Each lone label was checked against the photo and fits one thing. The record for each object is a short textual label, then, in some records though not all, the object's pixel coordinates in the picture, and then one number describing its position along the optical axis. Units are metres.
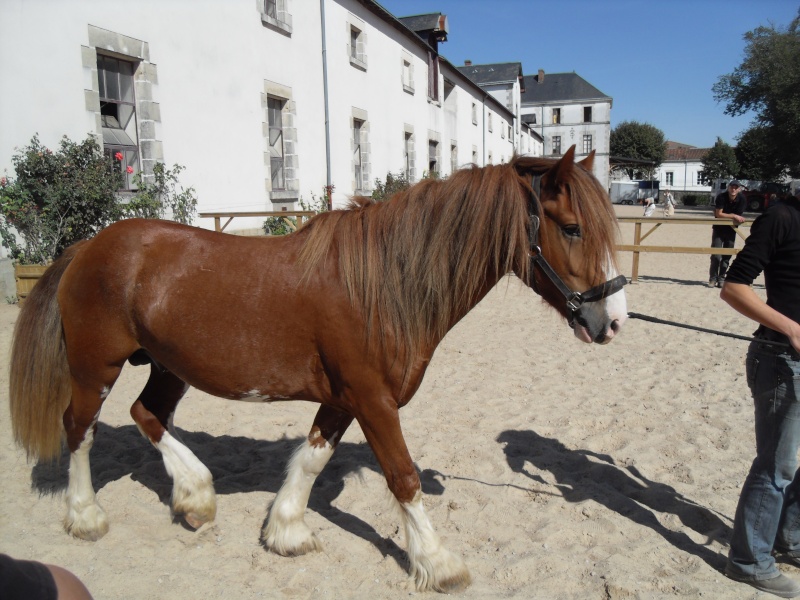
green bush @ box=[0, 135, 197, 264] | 7.54
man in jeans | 2.38
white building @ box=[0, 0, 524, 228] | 7.79
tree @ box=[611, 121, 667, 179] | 72.62
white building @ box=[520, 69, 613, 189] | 61.34
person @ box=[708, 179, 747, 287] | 10.56
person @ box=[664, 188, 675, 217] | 30.88
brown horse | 2.38
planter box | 7.22
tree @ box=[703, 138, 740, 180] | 64.56
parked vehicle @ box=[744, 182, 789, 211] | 38.02
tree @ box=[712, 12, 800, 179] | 34.02
